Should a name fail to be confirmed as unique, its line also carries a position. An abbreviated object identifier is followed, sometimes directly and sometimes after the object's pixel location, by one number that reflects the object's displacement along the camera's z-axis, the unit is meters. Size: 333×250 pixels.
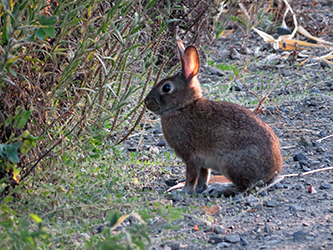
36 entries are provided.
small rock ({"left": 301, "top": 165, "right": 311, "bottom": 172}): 10.28
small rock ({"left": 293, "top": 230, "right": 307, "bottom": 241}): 7.06
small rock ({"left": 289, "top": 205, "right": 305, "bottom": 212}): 8.24
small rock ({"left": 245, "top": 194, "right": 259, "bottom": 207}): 8.41
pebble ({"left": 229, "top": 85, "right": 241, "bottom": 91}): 14.90
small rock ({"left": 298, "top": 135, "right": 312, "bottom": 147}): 11.65
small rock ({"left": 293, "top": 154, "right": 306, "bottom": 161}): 10.86
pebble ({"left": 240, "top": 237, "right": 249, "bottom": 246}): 6.94
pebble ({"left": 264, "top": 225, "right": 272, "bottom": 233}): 7.34
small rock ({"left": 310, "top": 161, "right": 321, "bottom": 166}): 10.56
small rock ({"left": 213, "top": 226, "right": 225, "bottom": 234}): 7.25
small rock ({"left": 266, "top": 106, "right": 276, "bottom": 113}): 13.44
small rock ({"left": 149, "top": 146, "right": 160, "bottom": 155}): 10.99
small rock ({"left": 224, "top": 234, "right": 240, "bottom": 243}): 6.97
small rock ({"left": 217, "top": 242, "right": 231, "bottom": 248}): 6.83
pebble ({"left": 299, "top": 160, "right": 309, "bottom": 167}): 10.51
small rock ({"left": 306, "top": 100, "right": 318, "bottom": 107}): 13.78
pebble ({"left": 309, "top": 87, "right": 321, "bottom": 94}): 14.50
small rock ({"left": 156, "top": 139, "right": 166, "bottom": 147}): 11.79
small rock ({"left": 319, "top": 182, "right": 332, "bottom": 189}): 9.32
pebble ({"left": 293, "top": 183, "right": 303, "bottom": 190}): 9.35
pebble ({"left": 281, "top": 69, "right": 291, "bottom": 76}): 15.87
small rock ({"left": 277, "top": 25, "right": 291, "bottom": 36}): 18.42
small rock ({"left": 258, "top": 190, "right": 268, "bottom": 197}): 8.96
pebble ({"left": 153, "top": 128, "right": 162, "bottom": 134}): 12.38
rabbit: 9.05
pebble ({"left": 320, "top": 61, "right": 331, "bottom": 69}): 16.12
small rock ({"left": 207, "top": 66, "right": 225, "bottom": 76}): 16.05
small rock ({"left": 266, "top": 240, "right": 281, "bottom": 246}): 6.92
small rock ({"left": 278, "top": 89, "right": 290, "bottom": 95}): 14.62
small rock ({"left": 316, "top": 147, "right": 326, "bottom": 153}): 11.30
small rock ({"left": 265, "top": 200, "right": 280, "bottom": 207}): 8.42
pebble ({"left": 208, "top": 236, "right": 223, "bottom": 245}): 6.97
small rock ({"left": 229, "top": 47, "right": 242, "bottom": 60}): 17.45
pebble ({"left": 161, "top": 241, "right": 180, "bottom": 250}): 6.75
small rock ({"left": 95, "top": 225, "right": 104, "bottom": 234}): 7.04
